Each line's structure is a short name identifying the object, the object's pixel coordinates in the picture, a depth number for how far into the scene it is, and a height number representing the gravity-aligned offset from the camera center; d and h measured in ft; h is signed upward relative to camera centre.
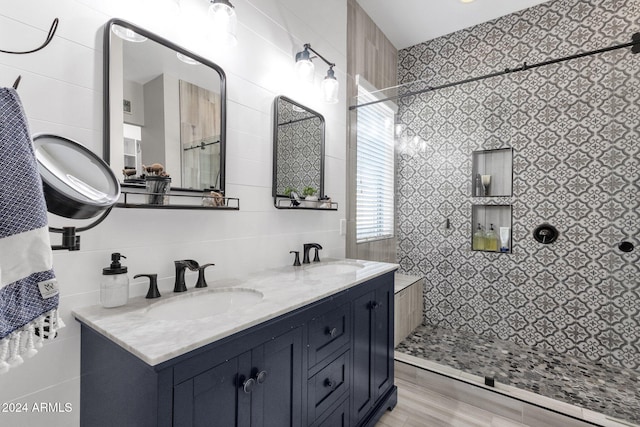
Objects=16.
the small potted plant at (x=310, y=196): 6.25 +0.32
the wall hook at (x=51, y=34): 2.65 +1.53
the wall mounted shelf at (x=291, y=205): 5.74 +0.12
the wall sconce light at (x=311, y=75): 5.98 +2.73
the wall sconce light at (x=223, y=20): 4.20 +2.62
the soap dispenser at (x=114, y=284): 3.21 -0.76
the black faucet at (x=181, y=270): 3.92 -0.74
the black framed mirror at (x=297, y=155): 5.74 +1.13
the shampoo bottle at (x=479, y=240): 8.41 -0.73
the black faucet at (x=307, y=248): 6.19 -0.72
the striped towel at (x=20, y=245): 1.88 -0.21
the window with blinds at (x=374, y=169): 8.54 +1.24
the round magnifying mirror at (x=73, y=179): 2.37 +0.27
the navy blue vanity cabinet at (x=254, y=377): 2.45 -1.60
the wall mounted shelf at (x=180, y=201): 3.55 +0.13
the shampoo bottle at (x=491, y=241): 8.34 -0.75
